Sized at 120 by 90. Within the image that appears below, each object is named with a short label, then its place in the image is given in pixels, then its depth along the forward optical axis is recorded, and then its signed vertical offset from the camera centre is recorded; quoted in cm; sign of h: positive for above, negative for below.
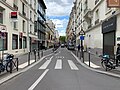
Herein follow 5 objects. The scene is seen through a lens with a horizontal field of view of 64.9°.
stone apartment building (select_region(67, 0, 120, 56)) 880 +201
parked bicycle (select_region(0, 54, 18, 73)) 518 -117
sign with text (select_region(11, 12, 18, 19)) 1128 +338
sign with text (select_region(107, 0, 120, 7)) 754 +327
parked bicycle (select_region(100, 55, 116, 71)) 595 -123
